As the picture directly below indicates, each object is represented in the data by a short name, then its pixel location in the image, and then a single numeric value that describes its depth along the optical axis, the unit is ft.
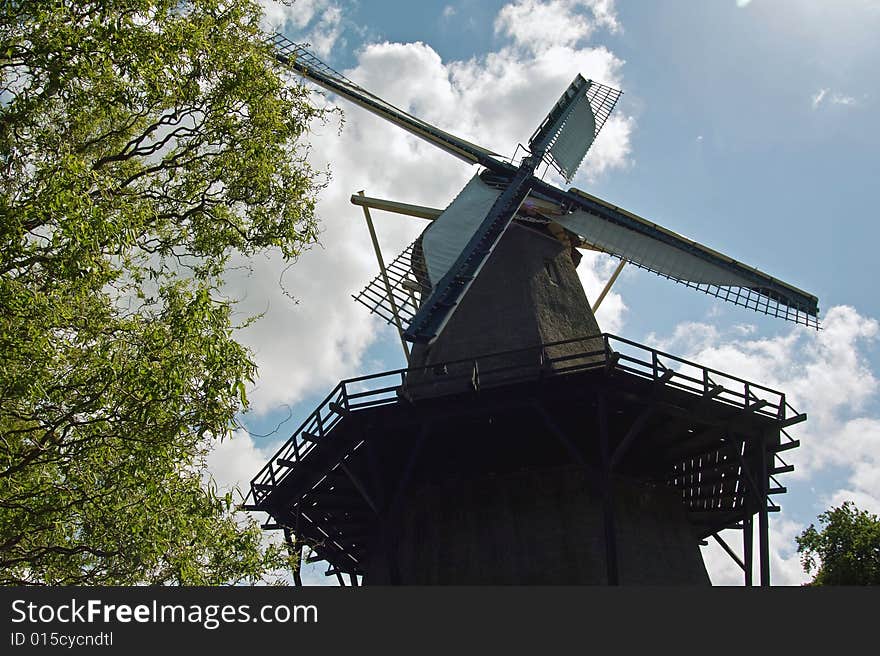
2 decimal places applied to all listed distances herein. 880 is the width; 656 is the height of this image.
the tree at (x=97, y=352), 22.80
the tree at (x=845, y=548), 104.47
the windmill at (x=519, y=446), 54.90
